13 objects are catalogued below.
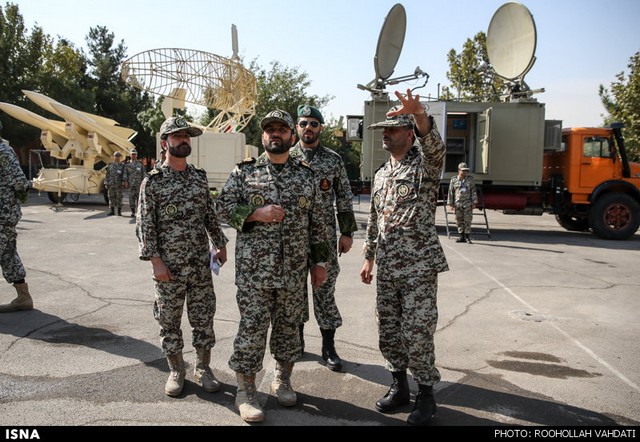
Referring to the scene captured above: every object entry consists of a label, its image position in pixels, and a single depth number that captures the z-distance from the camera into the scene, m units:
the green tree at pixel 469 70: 23.54
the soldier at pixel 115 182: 15.18
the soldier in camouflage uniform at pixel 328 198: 4.16
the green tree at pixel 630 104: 20.00
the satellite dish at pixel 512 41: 12.52
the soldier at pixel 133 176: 15.46
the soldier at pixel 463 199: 11.47
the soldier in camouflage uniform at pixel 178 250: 3.56
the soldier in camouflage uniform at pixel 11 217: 5.36
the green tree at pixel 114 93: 41.53
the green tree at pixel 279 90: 37.53
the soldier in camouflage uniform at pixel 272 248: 3.22
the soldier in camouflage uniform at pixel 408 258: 3.21
